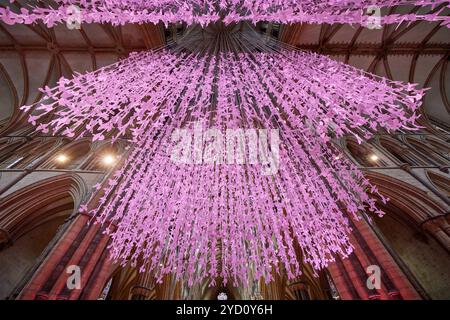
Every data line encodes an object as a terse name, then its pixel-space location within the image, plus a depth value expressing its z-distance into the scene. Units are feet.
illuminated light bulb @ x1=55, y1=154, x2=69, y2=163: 29.53
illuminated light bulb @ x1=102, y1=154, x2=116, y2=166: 29.75
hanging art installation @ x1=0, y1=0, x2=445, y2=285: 13.65
